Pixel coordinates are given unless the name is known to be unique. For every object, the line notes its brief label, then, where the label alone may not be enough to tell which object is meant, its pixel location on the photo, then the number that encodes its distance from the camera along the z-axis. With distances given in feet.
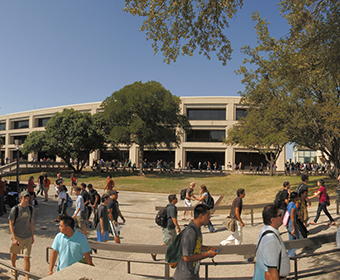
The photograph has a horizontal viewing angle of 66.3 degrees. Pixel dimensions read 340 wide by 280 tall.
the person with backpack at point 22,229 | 17.10
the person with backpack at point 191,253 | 9.60
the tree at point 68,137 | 112.16
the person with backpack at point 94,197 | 30.04
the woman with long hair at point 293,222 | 20.25
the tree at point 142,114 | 107.76
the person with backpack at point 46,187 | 48.19
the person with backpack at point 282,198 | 25.39
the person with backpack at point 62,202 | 32.65
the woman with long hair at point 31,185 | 40.86
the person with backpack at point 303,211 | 21.75
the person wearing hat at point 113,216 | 21.33
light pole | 55.02
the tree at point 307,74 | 32.42
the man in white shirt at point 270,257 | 8.63
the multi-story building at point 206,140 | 163.94
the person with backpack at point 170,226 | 19.84
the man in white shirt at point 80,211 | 26.43
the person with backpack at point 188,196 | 33.68
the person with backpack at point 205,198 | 29.65
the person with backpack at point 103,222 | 21.26
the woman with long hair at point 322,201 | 28.68
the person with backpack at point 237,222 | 20.89
